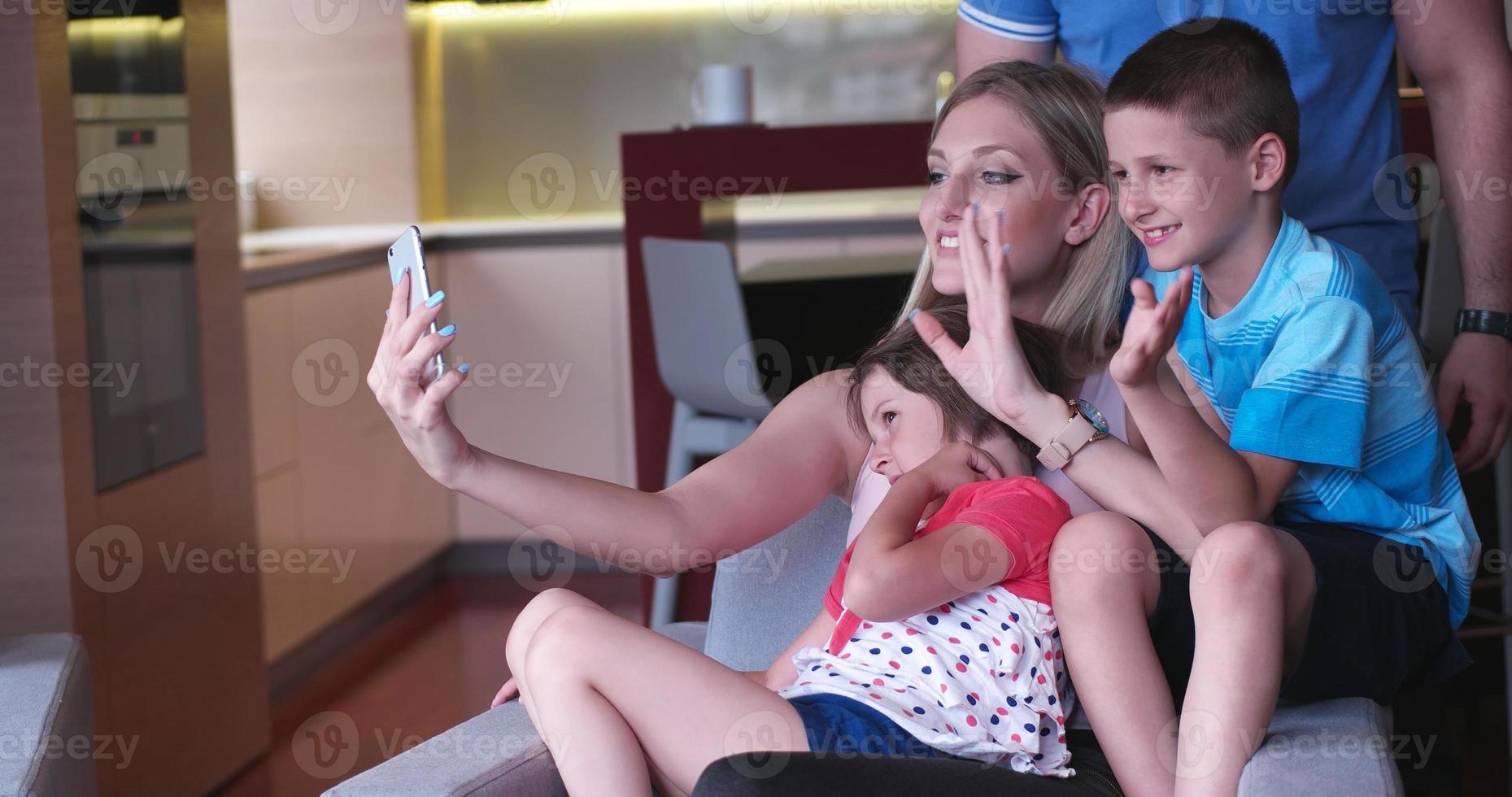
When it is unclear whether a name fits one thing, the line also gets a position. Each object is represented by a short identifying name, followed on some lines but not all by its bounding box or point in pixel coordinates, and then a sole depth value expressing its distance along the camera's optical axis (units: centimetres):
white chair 533
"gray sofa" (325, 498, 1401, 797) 408
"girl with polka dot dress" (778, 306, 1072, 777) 415
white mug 588
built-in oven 514
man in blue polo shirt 456
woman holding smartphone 434
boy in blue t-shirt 411
